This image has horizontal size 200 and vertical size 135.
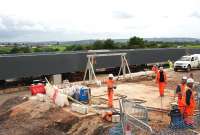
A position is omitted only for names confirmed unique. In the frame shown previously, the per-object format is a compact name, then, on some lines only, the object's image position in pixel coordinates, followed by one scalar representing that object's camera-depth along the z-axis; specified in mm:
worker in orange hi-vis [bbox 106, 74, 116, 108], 9428
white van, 20210
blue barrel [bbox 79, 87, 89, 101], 10522
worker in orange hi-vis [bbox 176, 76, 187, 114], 7068
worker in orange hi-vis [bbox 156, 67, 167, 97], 10706
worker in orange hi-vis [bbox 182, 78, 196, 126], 6763
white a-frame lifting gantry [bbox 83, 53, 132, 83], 14925
